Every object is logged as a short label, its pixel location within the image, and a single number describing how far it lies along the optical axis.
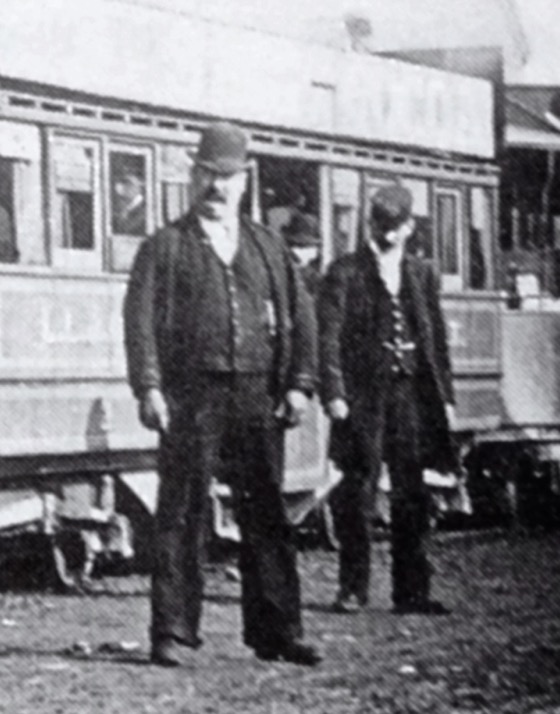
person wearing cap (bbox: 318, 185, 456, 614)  10.01
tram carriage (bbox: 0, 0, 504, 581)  11.06
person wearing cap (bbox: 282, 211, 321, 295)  11.90
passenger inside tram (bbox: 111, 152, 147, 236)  11.81
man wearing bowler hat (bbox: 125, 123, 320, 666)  8.18
